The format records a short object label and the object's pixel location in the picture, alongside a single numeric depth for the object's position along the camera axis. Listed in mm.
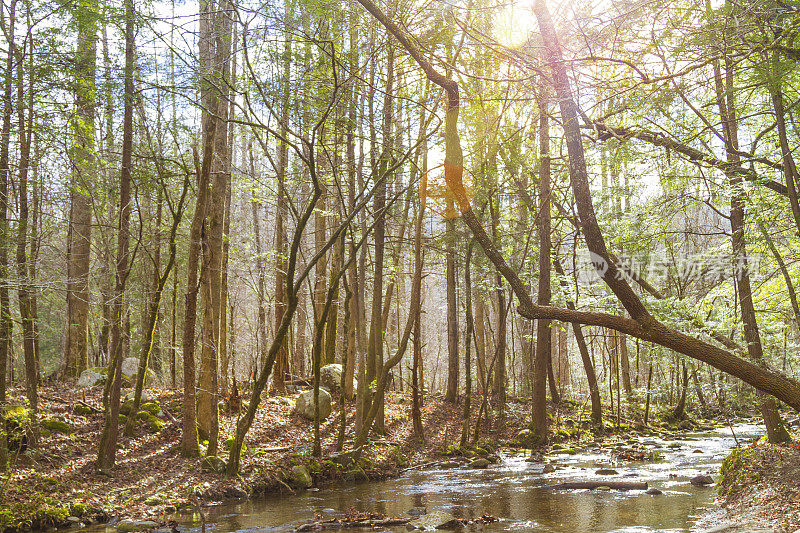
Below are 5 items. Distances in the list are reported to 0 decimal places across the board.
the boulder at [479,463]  13195
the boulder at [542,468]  12216
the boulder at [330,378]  17172
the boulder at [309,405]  14656
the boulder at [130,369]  14758
